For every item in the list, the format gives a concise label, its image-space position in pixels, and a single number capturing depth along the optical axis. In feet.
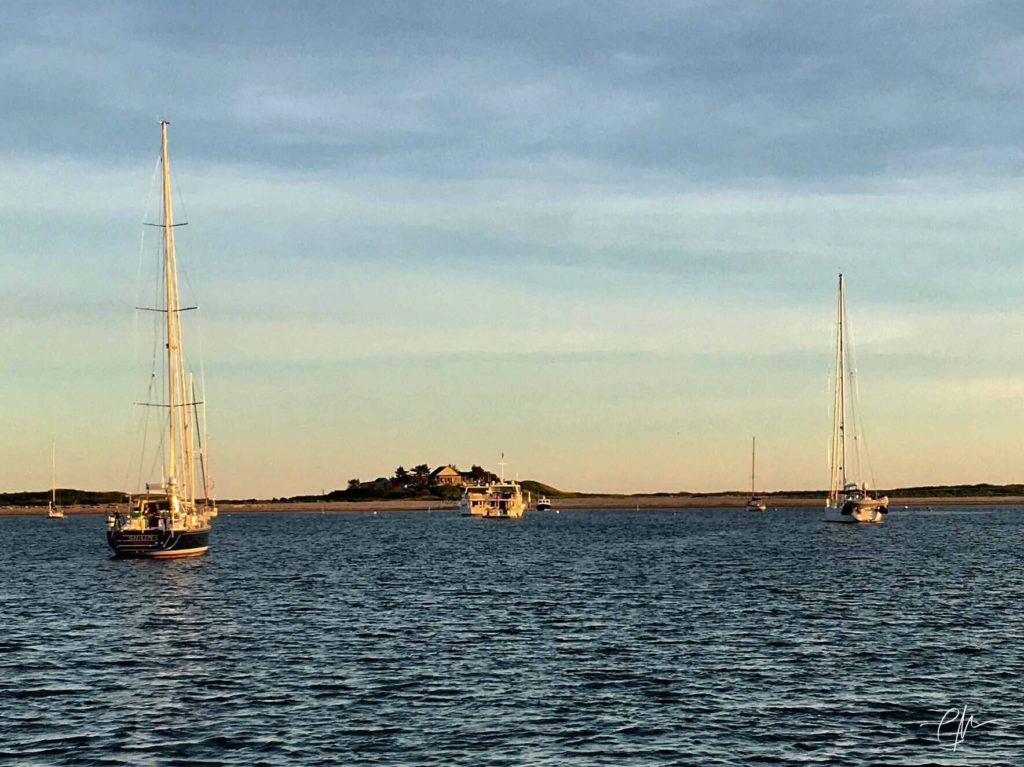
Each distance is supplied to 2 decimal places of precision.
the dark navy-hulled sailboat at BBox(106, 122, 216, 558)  308.81
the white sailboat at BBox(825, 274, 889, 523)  589.73
